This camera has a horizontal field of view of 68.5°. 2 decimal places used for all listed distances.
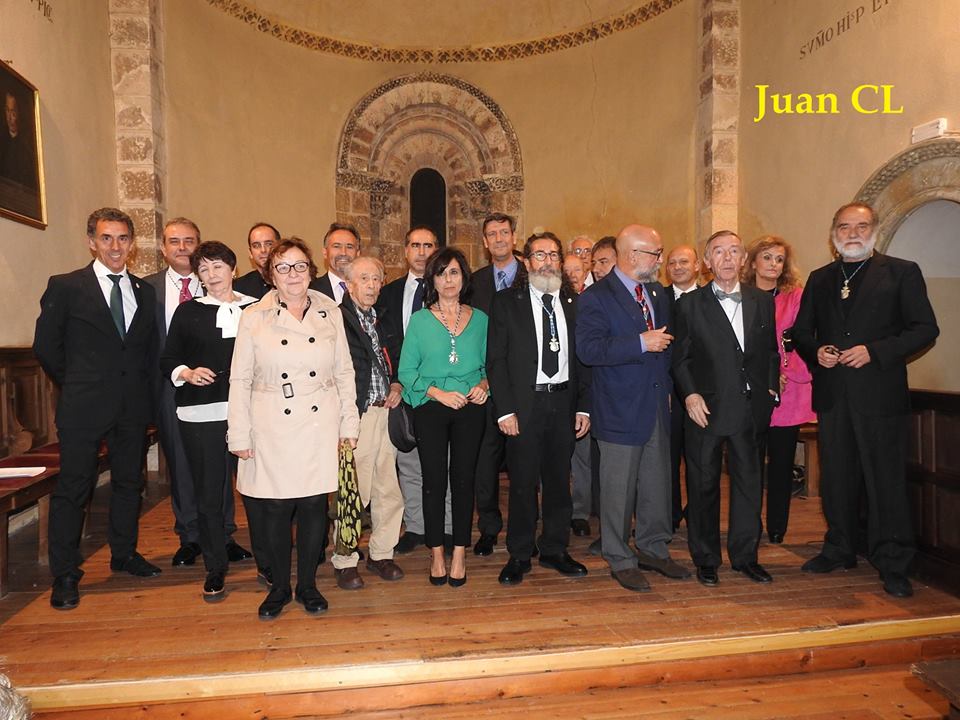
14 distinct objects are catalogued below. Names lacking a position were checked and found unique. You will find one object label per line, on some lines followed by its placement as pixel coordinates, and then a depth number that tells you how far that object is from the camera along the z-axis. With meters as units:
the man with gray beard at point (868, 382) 3.21
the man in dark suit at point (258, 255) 4.14
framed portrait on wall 4.37
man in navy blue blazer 3.25
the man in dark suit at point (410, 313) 3.81
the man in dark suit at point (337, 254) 3.79
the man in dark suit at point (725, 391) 3.29
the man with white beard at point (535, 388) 3.32
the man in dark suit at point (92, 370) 3.23
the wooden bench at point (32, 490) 3.32
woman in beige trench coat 2.88
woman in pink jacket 3.98
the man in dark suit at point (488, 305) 3.85
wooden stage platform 2.47
